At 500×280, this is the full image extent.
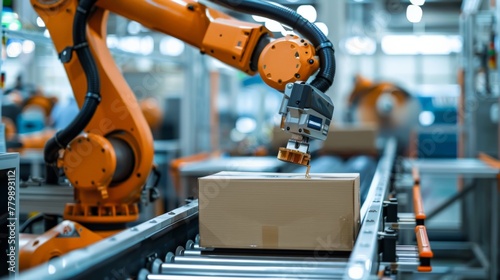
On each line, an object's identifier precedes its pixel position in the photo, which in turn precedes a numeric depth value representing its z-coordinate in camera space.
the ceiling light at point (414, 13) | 17.27
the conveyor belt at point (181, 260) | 1.79
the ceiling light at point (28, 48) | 9.19
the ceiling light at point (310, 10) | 16.93
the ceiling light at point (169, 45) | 15.01
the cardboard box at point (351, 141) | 6.29
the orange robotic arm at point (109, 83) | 2.93
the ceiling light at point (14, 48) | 7.12
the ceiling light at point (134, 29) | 9.70
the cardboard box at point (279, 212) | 2.35
